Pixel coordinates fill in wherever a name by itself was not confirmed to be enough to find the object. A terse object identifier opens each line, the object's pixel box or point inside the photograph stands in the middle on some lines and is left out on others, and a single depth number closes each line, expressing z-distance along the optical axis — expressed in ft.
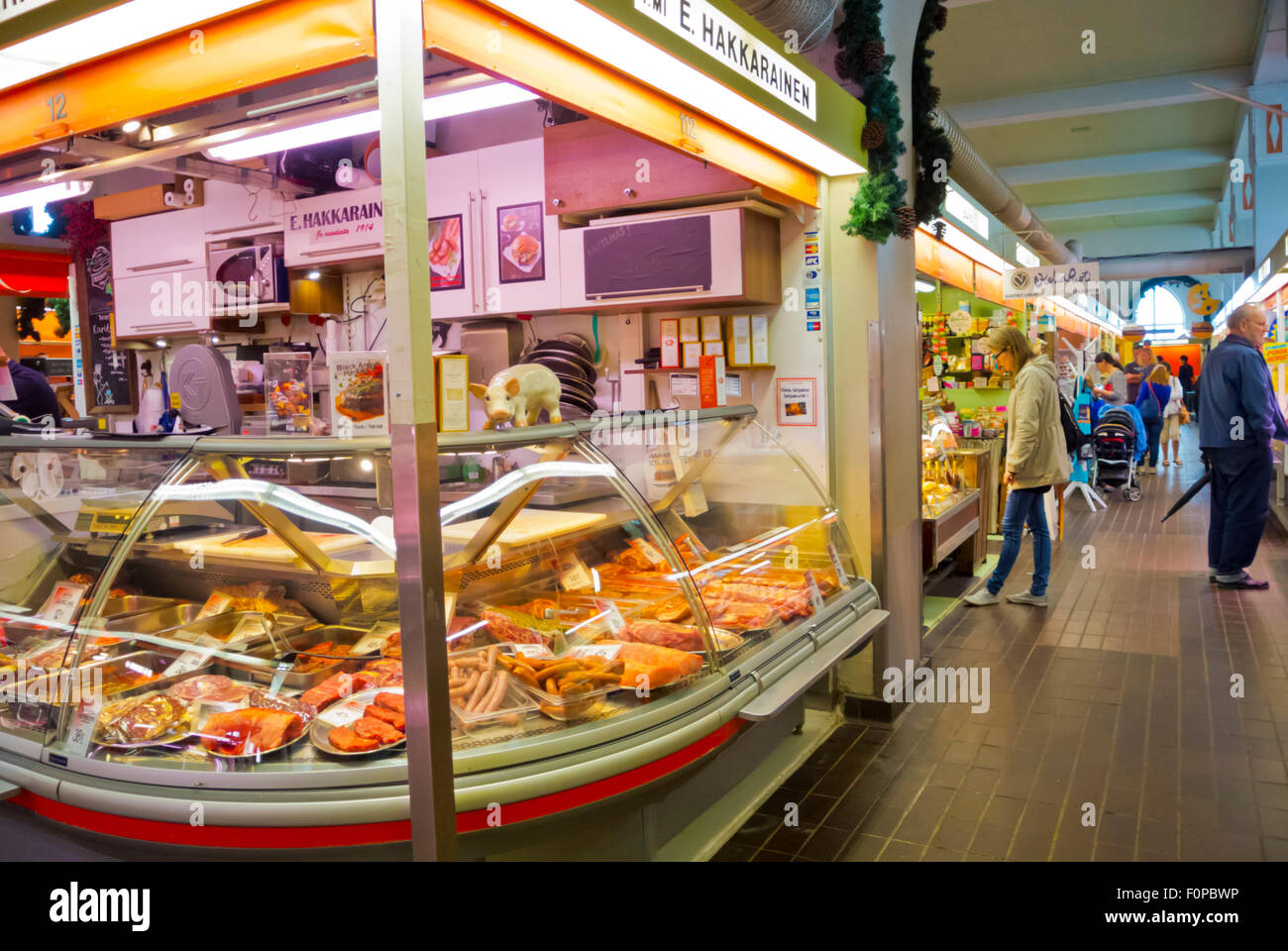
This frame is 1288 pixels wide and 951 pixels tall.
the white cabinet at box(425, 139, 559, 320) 17.93
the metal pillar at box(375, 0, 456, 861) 6.51
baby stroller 40.47
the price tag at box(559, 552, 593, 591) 11.24
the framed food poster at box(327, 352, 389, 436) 9.18
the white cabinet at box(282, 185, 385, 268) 19.47
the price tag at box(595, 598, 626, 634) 10.53
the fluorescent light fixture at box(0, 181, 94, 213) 17.71
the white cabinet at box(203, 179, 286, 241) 21.20
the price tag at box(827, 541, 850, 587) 14.25
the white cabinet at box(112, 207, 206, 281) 22.56
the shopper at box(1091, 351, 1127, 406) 42.60
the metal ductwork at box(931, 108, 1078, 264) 24.61
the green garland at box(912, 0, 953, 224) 15.97
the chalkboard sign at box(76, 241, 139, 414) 25.14
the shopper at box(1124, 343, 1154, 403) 45.24
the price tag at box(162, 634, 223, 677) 9.14
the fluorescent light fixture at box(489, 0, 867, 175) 8.37
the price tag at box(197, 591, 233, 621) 10.48
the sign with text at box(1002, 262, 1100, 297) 41.11
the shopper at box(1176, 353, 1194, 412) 71.97
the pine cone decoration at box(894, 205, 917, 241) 14.80
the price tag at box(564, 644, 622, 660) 9.86
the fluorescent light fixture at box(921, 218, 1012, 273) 29.69
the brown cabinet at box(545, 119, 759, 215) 14.89
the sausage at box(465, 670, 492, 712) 8.81
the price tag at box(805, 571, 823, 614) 13.06
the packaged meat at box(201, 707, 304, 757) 8.07
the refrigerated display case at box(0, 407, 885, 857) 7.98
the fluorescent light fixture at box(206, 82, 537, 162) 13.52
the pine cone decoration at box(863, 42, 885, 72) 14.74
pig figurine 10.39
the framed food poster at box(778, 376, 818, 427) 15.71
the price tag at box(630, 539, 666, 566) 11.50
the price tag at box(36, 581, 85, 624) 10.38
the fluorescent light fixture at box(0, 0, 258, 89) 7.85
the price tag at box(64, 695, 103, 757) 8.16
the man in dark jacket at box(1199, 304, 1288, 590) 22.40
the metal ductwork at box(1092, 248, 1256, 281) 60.65
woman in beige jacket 21.33
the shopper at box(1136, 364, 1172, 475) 47.39
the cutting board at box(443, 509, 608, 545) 10.36
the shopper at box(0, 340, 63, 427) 21.39
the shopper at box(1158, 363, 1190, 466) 52.49
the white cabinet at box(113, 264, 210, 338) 22.47
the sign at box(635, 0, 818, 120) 9.48
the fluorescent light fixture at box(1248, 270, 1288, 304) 32.17
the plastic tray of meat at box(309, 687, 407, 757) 8.05
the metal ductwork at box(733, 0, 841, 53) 13.42
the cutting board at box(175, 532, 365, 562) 10.81
